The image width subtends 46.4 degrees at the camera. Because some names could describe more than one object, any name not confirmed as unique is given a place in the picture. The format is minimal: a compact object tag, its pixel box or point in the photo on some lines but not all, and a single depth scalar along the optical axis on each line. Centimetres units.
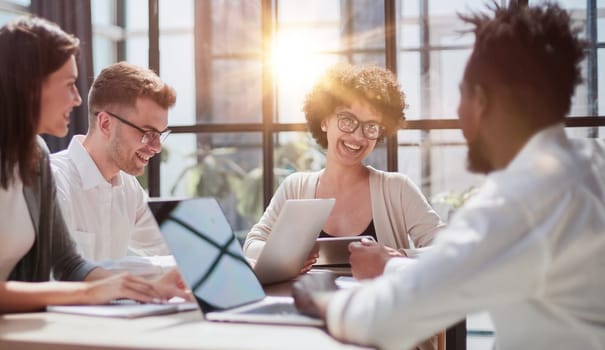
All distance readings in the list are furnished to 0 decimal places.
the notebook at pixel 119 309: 143
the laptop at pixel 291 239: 180
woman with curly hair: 275
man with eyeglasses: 262
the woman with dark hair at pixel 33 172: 155
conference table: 120
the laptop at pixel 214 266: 143
